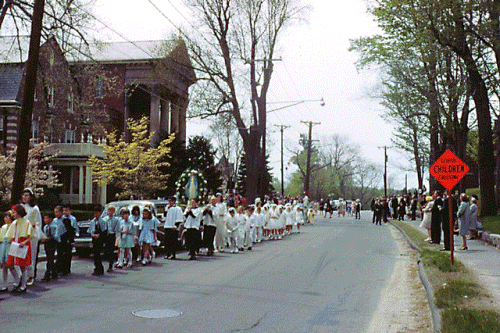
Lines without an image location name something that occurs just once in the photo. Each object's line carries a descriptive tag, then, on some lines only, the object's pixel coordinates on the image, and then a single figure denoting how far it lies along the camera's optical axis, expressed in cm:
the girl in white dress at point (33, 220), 1215
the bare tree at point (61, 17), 1945
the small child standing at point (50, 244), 1286
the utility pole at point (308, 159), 6531
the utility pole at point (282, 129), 7162
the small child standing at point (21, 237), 1106
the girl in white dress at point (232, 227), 2055
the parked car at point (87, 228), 1733
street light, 7128
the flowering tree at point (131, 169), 4325
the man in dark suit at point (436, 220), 2141
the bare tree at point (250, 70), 3944
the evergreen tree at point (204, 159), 5545
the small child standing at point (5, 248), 1120
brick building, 2014
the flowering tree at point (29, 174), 3136
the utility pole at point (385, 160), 9370
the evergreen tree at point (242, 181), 6775
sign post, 1428
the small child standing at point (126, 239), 1566
